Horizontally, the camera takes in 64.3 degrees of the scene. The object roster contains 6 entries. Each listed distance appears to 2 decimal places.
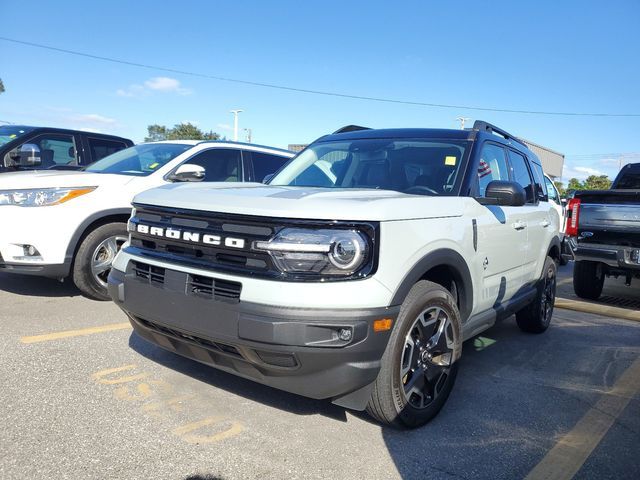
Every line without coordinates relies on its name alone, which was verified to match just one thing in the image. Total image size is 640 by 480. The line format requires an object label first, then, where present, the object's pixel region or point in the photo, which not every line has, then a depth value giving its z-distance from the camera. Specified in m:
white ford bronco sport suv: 2.39
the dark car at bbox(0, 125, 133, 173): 6.77
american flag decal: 3.67
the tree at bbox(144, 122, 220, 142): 45.41
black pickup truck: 6.12
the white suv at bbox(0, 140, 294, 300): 4.61
